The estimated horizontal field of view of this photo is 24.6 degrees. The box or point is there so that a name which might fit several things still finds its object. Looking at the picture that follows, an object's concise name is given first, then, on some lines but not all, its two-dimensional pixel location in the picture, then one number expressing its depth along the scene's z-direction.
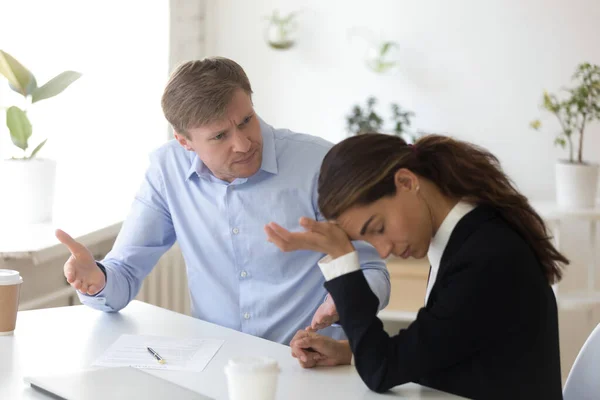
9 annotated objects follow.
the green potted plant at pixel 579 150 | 3.56
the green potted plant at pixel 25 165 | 3.07
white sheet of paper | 2.29
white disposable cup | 2.02
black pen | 2.30
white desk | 2.19
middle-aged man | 2.58
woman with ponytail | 2.12
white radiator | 3.62
